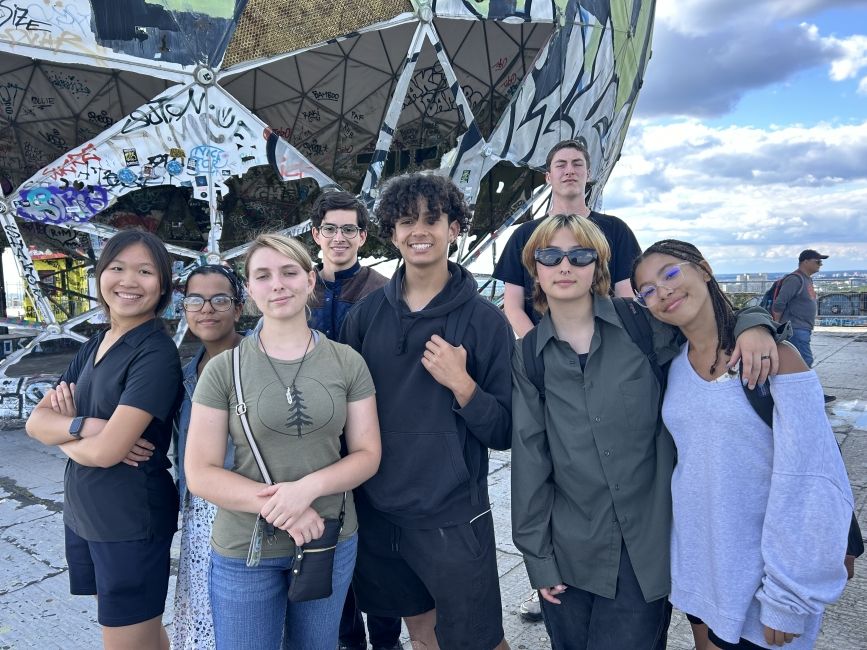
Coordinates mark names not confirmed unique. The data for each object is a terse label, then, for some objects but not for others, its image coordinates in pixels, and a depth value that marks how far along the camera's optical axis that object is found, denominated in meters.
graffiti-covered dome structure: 6.79
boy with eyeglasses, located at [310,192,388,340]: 3.26
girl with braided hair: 1.76
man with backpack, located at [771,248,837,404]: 8.20
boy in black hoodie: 2.32
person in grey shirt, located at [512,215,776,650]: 2.07
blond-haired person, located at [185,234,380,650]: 2.00
